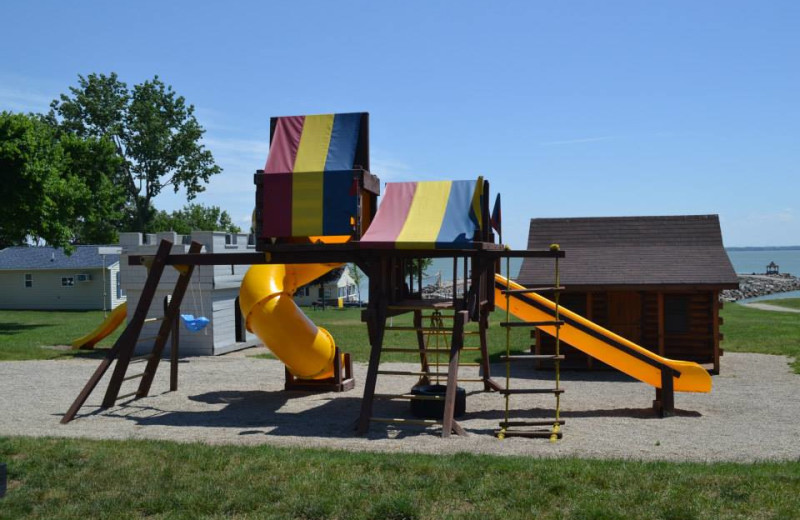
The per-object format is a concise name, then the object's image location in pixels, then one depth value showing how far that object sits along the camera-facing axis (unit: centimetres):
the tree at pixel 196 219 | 6931
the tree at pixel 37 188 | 3338
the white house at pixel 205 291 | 2348
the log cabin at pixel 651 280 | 1905
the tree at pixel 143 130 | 6256
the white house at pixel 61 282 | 4831
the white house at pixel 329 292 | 5416
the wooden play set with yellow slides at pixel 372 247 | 1234
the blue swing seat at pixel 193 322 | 1936
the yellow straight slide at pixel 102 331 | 2500
